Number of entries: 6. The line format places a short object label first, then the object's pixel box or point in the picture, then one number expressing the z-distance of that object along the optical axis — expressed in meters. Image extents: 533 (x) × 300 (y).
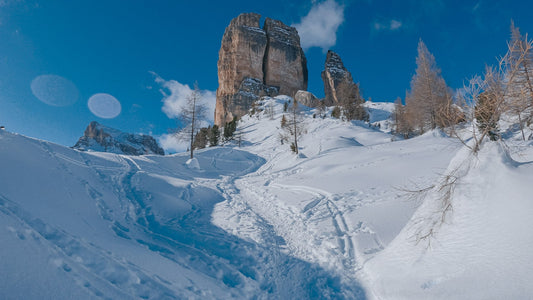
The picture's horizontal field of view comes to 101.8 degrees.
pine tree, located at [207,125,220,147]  37.56
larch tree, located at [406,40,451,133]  20.11
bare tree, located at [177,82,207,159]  18.20
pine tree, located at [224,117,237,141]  40.97
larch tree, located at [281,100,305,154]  19.22
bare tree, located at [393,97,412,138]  25.67
